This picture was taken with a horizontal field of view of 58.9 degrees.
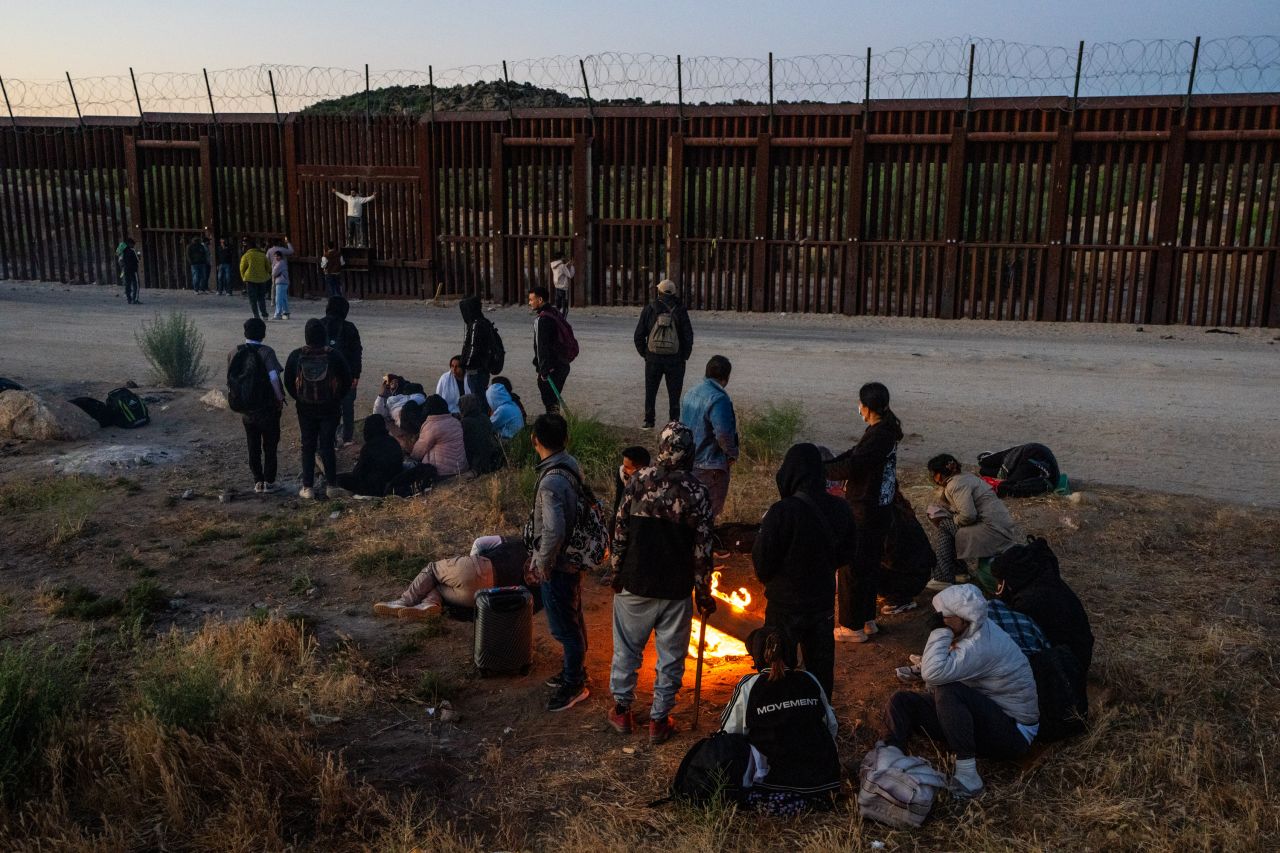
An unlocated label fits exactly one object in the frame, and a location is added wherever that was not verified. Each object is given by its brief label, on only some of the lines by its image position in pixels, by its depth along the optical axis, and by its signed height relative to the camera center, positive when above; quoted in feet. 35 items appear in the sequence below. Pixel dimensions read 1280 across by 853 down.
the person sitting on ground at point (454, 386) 36.94 -4.52
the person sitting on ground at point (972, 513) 24.47 -5.52
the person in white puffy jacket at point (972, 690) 17.79 -6.82
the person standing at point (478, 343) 37.04 -3.13
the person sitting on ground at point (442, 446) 34.42 -6.03
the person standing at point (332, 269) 74.90 -1.66
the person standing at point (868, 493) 22.59 -4.79
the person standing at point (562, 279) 67.51 -1.82
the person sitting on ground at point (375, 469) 33.88 -6.63
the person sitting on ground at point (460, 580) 24.57 -7.21
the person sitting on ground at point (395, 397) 38.60 -5.19
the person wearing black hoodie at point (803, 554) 18.65 -4.96
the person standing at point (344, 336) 35.40 -2.95
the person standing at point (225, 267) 81.97 -1.82
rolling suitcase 21.68 -7.32
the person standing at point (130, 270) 76.24 -2.02
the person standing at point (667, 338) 35.65 -2.75
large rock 39.52 -6.31
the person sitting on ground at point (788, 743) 16.97 -7.31
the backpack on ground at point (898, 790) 16.46 -7.76
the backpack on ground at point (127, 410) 41.65 -6.20
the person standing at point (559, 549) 19.54 -5.16
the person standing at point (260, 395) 32.27 -4.37
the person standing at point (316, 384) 31.91 -3.95
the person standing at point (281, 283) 68.28 -2.40
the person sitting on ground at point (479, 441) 34.78 -5.94
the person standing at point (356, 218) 78.54 +1.79
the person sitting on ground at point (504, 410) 36.60 -5.25
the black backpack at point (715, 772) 16.69 -7.63
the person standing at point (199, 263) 81.76 -1.61
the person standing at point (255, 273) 65.62 -1.78
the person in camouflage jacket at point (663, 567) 18.61 -5.19
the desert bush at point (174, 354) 46.65 -4.65
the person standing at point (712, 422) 25.91 -3.88
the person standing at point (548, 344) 36.73 -3.09
